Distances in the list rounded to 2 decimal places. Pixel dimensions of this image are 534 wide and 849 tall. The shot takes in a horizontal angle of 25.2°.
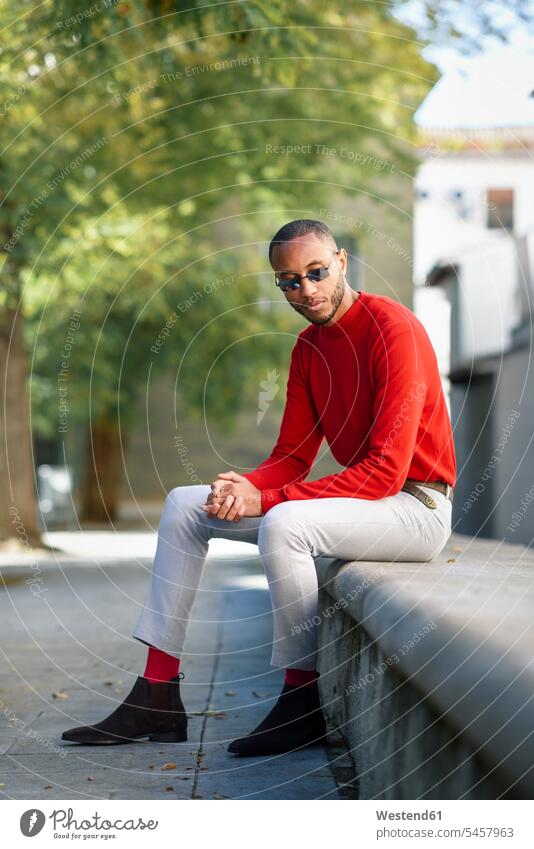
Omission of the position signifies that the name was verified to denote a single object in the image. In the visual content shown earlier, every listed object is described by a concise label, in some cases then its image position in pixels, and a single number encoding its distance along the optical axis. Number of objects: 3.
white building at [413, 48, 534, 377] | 6.92
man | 3.36
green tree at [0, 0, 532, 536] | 8.81
